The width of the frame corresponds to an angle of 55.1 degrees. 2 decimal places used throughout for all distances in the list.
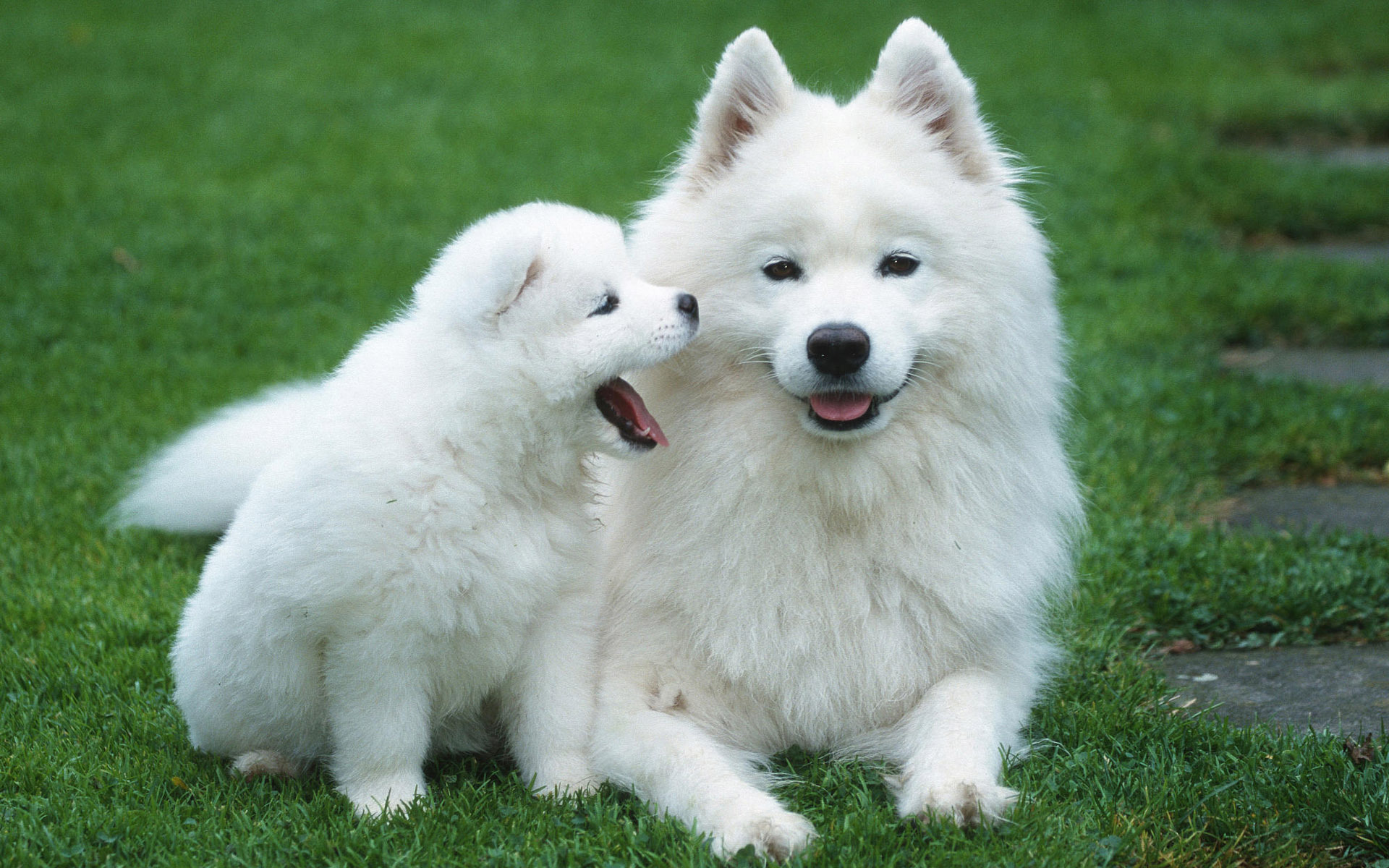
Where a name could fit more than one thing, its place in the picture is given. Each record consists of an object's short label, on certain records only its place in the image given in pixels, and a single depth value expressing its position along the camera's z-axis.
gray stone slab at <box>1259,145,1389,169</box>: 9.17
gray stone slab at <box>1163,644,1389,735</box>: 3.30
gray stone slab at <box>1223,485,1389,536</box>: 4.52
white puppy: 2.69
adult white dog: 2.99
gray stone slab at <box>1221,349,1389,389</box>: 5.81
